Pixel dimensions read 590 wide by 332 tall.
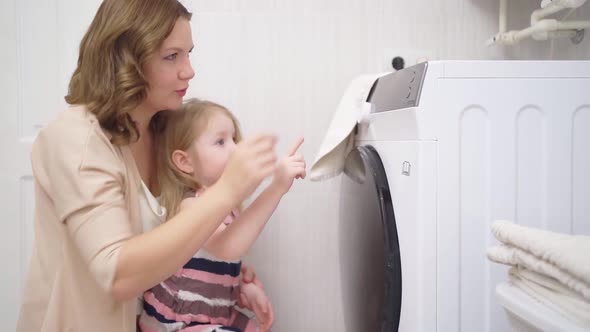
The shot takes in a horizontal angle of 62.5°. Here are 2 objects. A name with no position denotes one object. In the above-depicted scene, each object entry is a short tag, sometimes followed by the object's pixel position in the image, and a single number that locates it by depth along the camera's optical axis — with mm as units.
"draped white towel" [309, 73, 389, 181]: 1057
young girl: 991
